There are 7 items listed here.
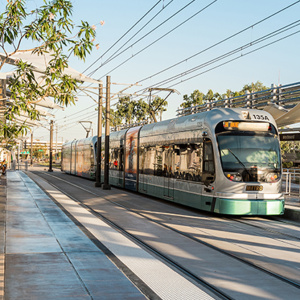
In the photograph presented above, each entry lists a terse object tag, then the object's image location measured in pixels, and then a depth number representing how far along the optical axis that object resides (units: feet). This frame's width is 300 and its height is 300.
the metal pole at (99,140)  99.73
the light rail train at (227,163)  47.78
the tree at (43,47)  26.05
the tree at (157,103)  275.06
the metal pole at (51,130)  207.70
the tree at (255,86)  257.73
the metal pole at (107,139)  91.54
